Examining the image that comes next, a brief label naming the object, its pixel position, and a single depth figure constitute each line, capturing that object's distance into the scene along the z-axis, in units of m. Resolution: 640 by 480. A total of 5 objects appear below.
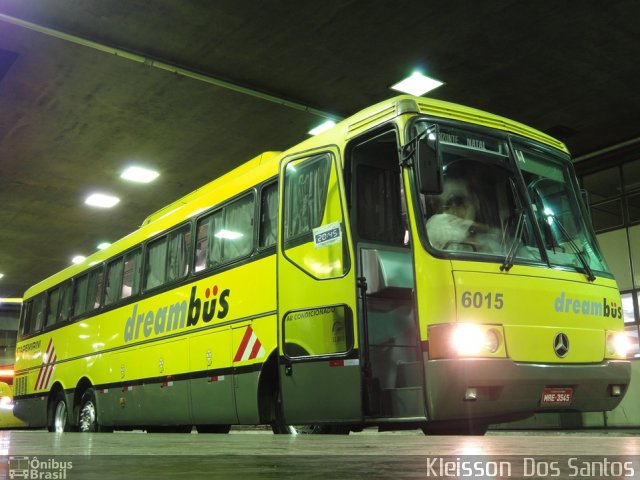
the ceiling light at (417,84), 11.13
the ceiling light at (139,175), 15.33
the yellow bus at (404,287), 5.57
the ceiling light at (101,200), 17.09
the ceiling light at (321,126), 12.95
